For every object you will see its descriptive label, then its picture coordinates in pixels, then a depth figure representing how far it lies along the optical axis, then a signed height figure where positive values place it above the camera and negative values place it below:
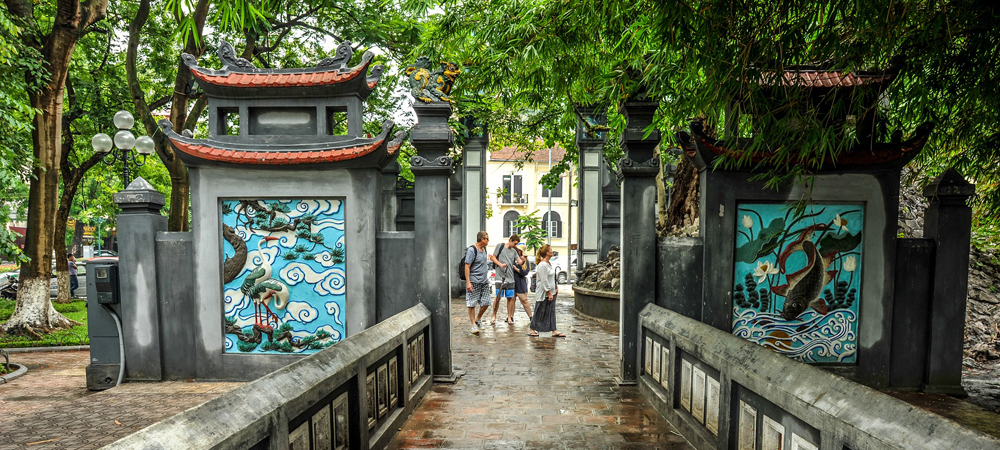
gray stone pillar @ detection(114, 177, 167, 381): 7.40 -1.08
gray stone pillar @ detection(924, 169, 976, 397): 6.36 -0.94
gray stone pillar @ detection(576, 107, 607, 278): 18.80 +0.00
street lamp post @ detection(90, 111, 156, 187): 10.33 +1.17
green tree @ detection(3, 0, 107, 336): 10.99 +1.41
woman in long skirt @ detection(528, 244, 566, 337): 9.82 -1.80
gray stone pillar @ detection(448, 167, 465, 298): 16.95 -0.52
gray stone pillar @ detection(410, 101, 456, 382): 7.04 -0.24
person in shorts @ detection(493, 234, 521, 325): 10.96 -1.26
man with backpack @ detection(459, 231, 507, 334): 10.20 -1.40
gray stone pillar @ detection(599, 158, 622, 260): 18.22 -0.30
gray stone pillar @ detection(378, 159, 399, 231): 14.45 +0.21
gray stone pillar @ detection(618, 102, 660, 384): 6.74 -0.17
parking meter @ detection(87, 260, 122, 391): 7.59 -1.95
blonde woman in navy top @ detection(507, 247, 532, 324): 10.92 -1.61
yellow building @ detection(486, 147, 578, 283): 40.55 +0.42
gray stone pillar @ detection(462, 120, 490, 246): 17.80 +0.64
